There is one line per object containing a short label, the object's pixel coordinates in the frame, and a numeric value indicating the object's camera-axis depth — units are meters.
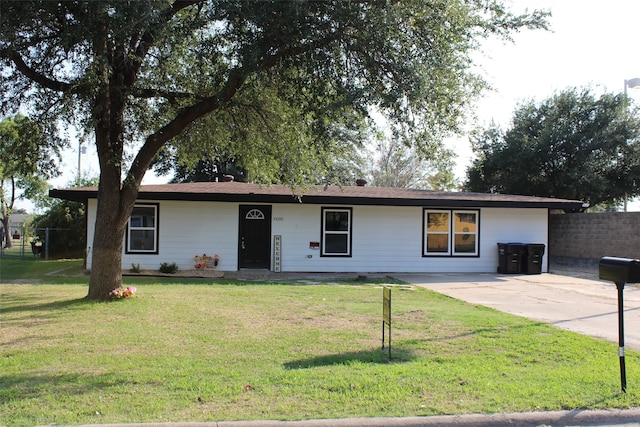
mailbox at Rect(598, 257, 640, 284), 5.17
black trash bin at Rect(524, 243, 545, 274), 18.75
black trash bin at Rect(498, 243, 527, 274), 18.75
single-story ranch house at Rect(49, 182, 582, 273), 17.77
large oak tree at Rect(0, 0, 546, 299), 8.60
